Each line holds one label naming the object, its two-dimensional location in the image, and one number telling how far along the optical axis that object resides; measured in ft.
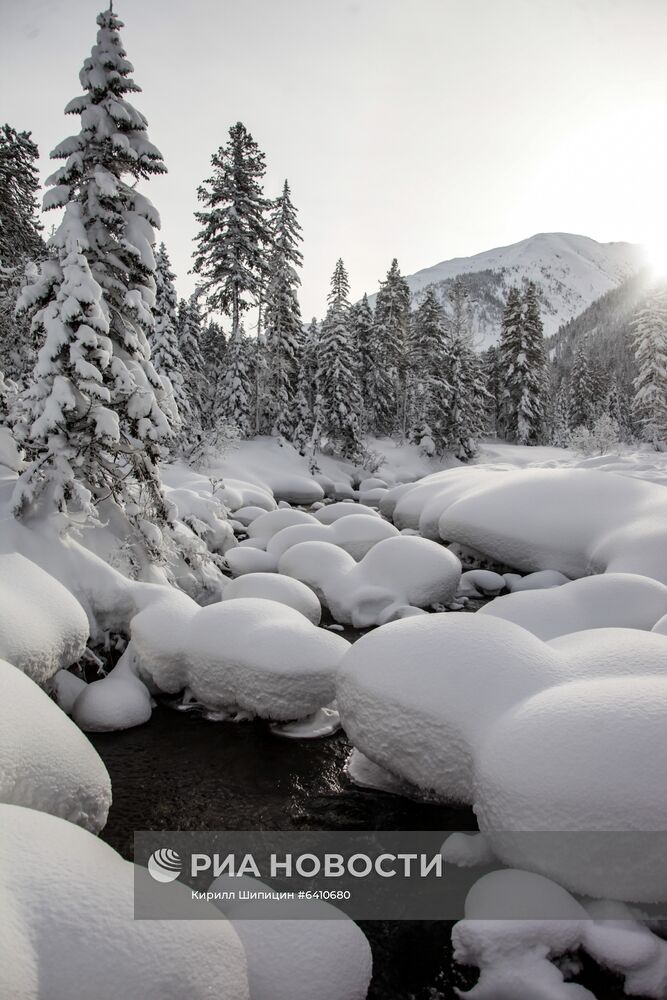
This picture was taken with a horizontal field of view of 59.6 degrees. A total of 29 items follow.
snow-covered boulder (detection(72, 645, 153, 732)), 21.15
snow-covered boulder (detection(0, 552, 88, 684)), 18.71
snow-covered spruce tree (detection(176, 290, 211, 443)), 102.12
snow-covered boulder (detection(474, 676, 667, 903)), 12.00
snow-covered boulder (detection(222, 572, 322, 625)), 29.30
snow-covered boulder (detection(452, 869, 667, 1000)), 11.26
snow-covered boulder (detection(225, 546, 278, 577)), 40.60
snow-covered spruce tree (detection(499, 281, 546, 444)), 140.26
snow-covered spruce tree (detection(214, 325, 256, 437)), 94.27
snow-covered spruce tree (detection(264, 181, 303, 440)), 101.76
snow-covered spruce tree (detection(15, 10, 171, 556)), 27.09
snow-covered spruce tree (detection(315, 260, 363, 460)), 105.50
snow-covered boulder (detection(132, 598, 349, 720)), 20.94
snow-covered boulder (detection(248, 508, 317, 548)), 49.96
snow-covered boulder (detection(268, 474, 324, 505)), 85.30
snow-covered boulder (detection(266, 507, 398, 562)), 42.93
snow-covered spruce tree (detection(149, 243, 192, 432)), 81.00
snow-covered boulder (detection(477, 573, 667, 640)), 24.29
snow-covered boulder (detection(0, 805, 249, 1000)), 8.28
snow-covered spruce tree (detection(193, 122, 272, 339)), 86.94
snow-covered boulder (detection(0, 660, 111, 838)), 12.47
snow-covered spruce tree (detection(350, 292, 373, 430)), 127.24
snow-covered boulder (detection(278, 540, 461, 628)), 32.63
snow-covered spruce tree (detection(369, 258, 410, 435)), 131.34
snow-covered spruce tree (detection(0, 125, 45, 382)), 54.23
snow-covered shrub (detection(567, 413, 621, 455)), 108.17
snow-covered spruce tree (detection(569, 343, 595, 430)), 174.91
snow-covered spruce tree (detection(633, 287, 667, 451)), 123.54
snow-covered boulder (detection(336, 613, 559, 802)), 15.56
